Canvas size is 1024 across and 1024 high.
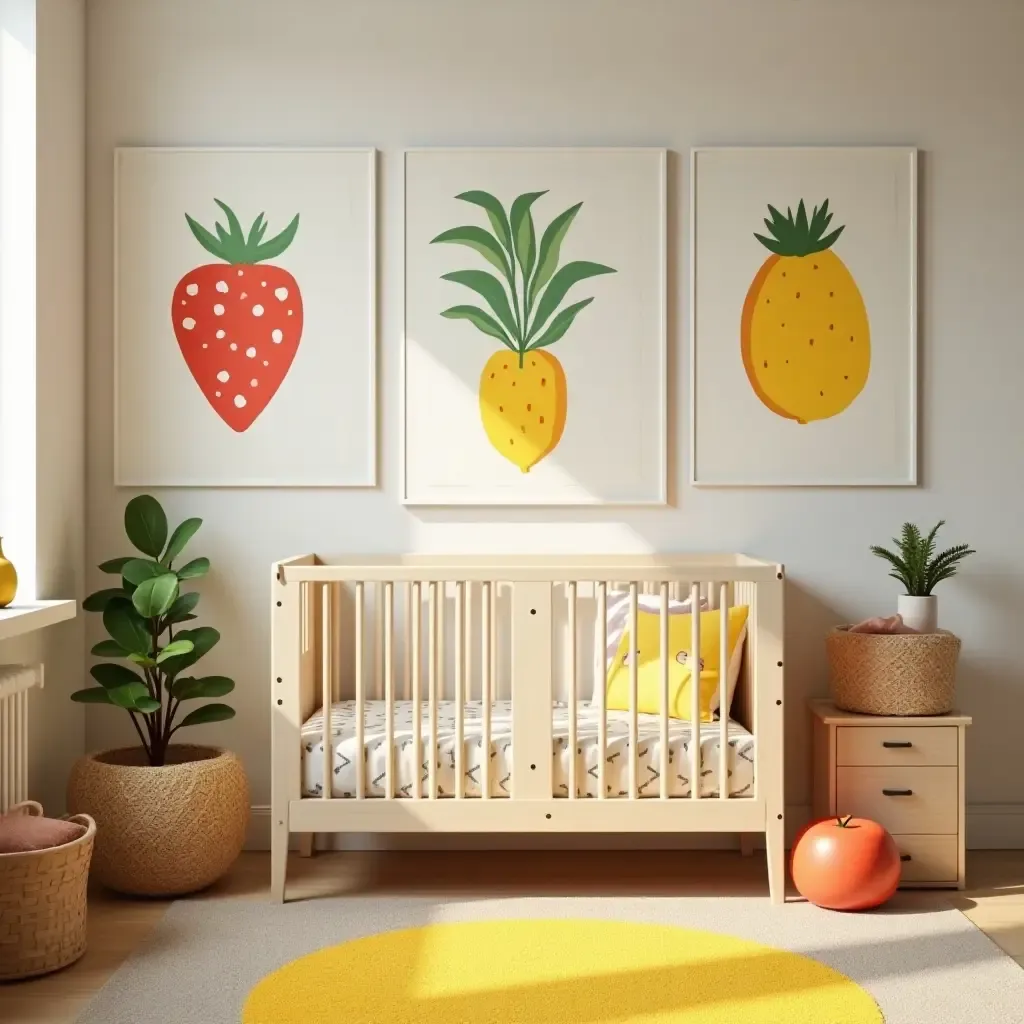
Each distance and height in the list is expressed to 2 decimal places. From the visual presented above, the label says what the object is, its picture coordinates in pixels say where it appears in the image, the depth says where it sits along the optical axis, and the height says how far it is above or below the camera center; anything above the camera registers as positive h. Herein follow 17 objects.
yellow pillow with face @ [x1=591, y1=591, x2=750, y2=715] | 3.20 -0.35
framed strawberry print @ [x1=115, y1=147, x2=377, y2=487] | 3.42 +0.45
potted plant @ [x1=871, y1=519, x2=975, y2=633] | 3.17 -0.22
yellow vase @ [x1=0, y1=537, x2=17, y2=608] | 2.83 -0.23
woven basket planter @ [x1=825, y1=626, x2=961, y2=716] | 3.04 -0.45
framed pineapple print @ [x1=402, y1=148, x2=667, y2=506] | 3.42 +0.39
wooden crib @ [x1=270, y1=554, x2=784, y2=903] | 2.83 -0.56
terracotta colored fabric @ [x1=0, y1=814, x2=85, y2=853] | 2.47 -0.71
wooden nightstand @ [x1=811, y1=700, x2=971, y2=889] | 3.02 -0.72
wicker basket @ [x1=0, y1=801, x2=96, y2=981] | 2.41 -0.84
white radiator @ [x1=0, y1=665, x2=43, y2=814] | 2.81 -0.57
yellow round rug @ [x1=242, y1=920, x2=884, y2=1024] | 2.24 -0.95
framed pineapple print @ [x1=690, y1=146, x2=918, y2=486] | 3.42 +0.46
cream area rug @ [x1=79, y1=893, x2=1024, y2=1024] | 2.25 -0.95
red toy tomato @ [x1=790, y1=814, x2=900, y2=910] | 2.77 -0.85
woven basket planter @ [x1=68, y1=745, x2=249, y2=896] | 2.88 -0.79
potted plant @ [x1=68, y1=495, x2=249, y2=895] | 2.89 -0.67
